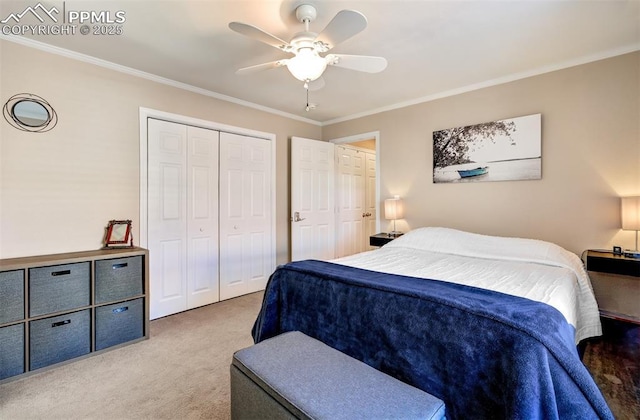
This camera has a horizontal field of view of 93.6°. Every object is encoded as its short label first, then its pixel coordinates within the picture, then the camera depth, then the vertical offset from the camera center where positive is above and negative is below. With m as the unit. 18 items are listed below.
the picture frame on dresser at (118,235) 2.71 -0.21
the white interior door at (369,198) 5.24 +0.19
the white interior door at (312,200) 4.14 +0.15
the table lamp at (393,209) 3.75 +0.00
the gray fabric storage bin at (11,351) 1.96 -0.92
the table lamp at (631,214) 2.29 -0.05
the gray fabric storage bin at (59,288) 2.09 -0.55
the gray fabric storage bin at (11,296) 1.97 -0.55
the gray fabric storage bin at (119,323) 2.35 -0.90
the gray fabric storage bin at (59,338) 2.08 -0.91
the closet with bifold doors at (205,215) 3.09 -0.05
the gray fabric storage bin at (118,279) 2.36 -0.55
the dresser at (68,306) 2.00 -0.70
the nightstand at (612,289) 2.37 -0.72
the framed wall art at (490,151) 2.94 +0.61
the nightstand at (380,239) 3.66 -0.37
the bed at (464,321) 1.06 -0.53
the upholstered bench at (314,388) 1.06 -0.70
